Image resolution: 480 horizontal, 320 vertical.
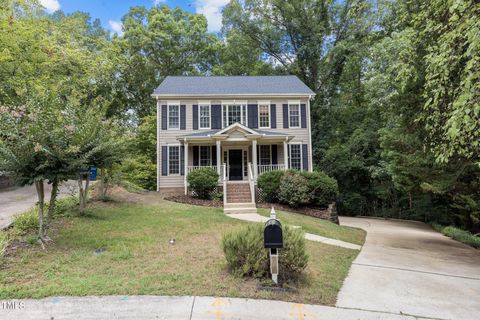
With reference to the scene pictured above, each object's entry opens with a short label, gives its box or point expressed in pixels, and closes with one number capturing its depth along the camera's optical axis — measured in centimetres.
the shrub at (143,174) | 1783
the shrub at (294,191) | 1316
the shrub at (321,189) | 1337
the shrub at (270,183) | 1380
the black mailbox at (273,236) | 408
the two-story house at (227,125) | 1616
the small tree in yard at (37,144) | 570
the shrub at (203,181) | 1374
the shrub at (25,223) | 678
